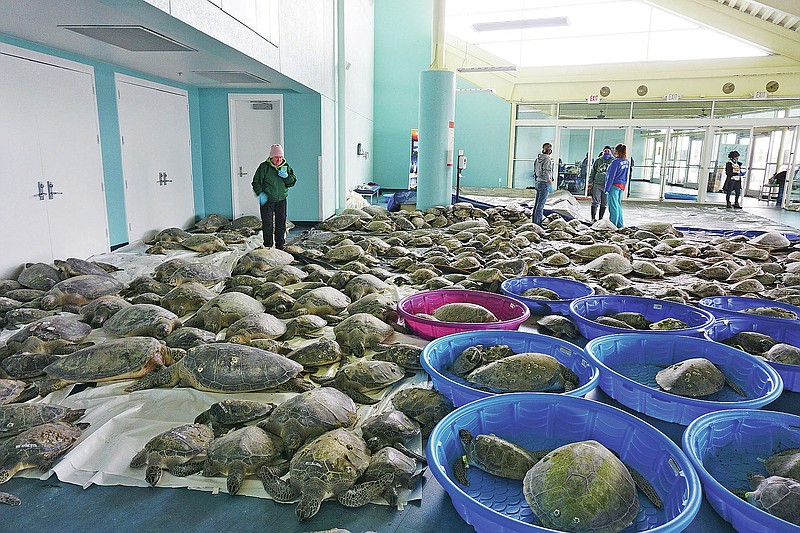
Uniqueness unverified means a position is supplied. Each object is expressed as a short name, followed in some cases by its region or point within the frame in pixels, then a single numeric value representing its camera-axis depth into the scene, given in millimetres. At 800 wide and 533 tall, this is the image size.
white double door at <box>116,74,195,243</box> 7477
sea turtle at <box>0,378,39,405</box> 2854
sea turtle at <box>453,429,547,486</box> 2215
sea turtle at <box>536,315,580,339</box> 4086
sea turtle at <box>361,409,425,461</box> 2456
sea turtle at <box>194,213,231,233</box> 8891
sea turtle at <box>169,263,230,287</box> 5395
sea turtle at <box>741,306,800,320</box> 4152
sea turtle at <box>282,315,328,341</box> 3998
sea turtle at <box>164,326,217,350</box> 3549
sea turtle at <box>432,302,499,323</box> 3985
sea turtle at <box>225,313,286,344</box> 3721
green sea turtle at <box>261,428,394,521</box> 2139
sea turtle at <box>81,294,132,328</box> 4094
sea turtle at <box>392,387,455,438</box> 2717
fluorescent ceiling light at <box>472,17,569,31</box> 12938
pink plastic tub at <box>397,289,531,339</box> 3852
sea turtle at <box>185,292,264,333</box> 4051
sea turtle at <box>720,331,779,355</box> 3602
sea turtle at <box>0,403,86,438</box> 2532
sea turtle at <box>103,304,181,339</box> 3801
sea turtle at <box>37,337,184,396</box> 3052
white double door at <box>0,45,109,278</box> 5301
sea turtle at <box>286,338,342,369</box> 3391
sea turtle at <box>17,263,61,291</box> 5039
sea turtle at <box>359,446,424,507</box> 2213
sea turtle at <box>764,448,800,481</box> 2164
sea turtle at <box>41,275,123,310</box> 4551
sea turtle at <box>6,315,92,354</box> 3447
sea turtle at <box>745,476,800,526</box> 1903
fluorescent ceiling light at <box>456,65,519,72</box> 12240
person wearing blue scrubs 9461
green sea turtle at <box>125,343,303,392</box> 2984
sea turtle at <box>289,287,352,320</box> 4465
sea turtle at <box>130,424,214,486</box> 2312
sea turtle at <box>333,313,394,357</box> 3674
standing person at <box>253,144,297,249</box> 7199
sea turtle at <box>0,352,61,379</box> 3184
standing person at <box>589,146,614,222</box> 10219
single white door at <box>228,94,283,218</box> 9516
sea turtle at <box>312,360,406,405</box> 3051
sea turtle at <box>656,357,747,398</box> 2904
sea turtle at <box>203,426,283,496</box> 2262
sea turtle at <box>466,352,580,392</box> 2893
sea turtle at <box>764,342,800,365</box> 3221
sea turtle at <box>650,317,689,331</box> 3857
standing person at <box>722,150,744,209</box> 13469
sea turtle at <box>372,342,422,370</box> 3383
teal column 10797
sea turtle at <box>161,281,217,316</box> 4488
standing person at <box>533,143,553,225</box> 9620
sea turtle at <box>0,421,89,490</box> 2291
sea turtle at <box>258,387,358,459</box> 2459
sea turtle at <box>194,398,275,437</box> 2652
